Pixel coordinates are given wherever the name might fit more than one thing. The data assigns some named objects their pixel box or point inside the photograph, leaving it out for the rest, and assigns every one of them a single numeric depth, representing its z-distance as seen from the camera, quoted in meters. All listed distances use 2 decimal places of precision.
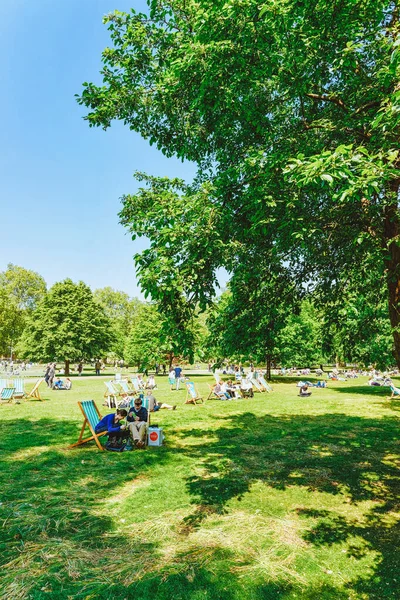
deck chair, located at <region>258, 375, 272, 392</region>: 24.50
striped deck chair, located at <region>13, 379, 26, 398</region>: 17.81
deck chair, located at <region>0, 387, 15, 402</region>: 17.11
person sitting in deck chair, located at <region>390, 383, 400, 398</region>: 19.55
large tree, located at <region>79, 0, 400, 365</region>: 5.29
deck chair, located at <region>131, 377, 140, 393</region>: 22.81
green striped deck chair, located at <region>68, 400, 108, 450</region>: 9.37
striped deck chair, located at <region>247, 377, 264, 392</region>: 24.10
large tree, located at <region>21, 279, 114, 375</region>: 43.94
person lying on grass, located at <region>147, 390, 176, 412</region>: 13.63
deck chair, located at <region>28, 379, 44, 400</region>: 17.98
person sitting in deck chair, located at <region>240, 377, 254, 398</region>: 20.67
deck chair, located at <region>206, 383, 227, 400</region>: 19.67
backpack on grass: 9.26
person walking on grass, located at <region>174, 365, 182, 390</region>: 24.78
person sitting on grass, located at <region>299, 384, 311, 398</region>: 20.95
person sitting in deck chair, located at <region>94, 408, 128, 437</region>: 9.45
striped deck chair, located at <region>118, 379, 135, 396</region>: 20.27
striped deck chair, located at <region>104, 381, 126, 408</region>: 16.31
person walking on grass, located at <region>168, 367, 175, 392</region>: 27.93
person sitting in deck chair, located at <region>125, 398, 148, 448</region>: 9.54
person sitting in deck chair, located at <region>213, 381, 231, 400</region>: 19.67
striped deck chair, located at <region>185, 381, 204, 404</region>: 17.53
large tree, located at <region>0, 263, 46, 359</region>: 69.44
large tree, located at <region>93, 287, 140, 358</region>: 92.56
